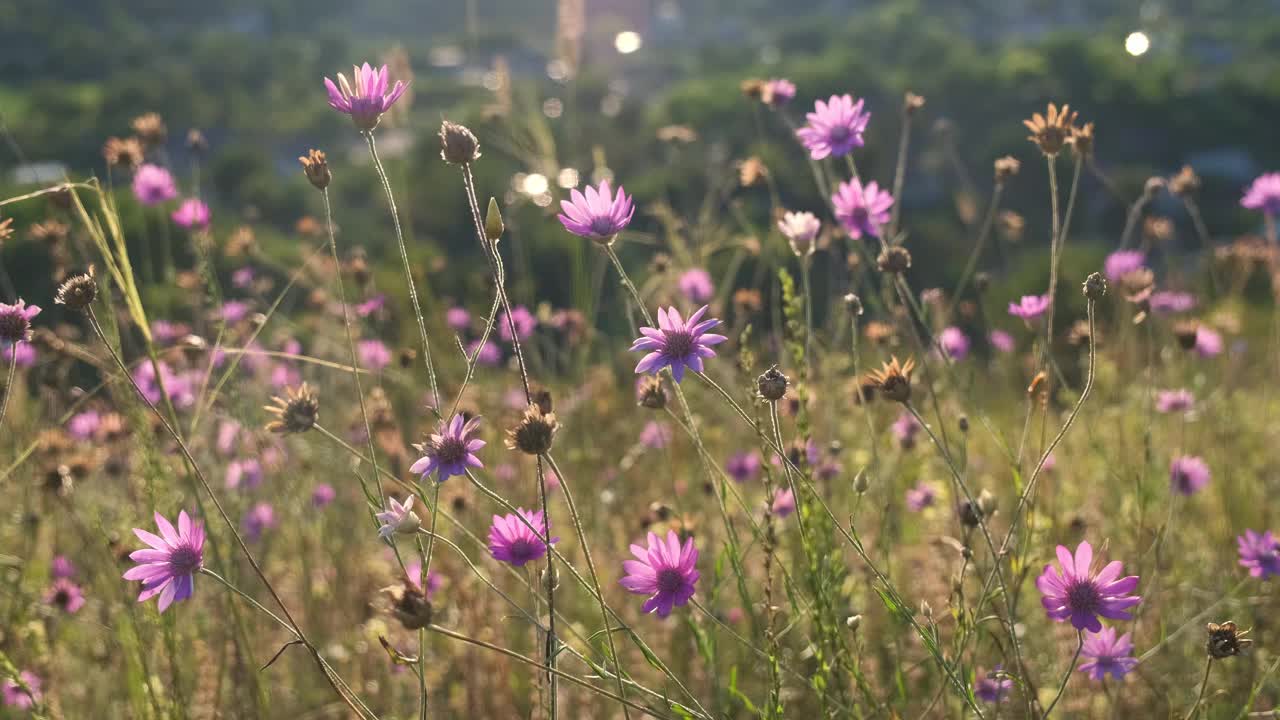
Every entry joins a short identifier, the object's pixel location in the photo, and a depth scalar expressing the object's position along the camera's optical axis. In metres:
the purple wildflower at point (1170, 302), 1.25
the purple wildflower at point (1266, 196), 1.02
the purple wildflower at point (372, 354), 1.10
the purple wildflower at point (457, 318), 1.32
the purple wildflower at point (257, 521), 1.09
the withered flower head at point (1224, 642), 0.65
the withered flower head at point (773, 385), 0.64
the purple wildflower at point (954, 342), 1.06
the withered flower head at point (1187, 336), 0.87
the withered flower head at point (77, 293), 0.66
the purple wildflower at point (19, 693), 0.89
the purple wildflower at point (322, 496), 1.07
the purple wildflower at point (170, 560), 0.64
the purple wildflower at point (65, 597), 0.89
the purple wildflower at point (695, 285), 1.06
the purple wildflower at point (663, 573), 0.67
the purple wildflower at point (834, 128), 0.80
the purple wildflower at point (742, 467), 1.02
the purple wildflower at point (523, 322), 1.04
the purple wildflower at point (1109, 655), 0.73
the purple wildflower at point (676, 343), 0.65
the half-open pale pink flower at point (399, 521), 0.61
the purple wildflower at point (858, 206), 0.82
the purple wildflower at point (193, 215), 0.94
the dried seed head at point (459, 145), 0.65
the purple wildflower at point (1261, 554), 0.80
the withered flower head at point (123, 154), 0.90
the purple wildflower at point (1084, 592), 0.65
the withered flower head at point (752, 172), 0.95
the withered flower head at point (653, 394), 0.72
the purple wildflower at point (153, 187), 1.03
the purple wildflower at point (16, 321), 0.67
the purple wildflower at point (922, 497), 1.01
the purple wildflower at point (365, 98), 0.66
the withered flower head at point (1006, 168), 0.88
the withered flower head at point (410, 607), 0.58
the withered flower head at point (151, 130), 0.94
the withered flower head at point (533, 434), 0.61
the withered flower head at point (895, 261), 0.76
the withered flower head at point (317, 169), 0.67
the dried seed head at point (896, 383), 0.65
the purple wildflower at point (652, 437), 1.15
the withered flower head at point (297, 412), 0.64
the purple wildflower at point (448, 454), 0.65
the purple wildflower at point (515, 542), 0.69
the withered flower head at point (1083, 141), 0.80
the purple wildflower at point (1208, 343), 1.23
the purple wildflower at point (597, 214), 0.68
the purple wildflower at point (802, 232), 0.79
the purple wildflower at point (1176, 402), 1.07
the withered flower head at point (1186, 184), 1.00
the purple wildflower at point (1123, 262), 1.12
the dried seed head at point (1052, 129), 0.76
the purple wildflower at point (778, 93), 0.92
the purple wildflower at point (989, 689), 0.79
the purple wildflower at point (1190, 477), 0.97
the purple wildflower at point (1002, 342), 1.22
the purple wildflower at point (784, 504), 0.88
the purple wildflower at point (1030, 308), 0.83
